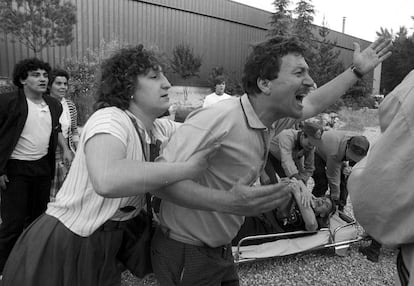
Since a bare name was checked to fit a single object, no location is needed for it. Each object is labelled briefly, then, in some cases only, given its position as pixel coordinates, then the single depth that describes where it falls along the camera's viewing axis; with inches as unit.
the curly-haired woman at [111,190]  52.1
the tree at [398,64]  1360.7
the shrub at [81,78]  494.9
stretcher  143.2
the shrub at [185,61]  804.0
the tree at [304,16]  1058.1
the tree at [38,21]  498.5
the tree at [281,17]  1032.1
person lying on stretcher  150.0
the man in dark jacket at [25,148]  126.5
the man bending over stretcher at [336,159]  173.2
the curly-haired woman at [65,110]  174.1
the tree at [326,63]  944.9
